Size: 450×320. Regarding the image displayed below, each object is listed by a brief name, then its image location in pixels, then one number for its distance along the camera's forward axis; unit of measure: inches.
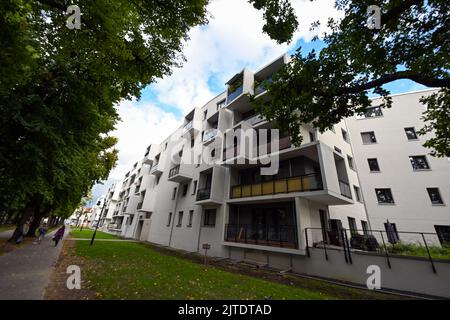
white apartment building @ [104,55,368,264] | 469.4
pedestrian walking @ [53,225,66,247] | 636.4
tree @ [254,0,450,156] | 264.1
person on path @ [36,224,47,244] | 703.5
